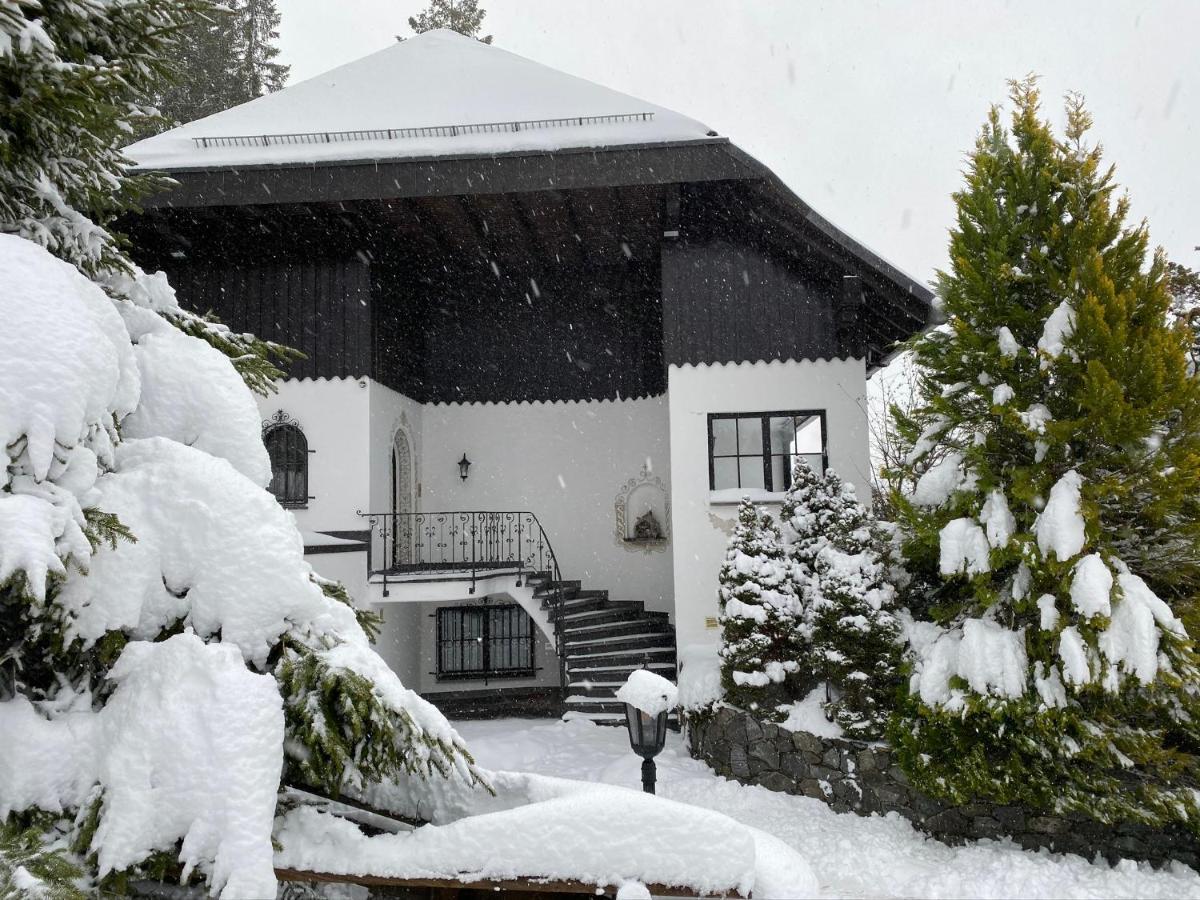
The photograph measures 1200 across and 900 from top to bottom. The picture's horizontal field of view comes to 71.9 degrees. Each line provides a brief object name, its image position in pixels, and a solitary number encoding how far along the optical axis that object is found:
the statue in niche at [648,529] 13.15
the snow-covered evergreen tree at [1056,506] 6.17
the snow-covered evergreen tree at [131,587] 2.09
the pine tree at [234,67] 20.80
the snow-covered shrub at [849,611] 7.62
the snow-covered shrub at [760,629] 8.25
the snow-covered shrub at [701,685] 8.99
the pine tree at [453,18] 23.50
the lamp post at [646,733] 5.38
